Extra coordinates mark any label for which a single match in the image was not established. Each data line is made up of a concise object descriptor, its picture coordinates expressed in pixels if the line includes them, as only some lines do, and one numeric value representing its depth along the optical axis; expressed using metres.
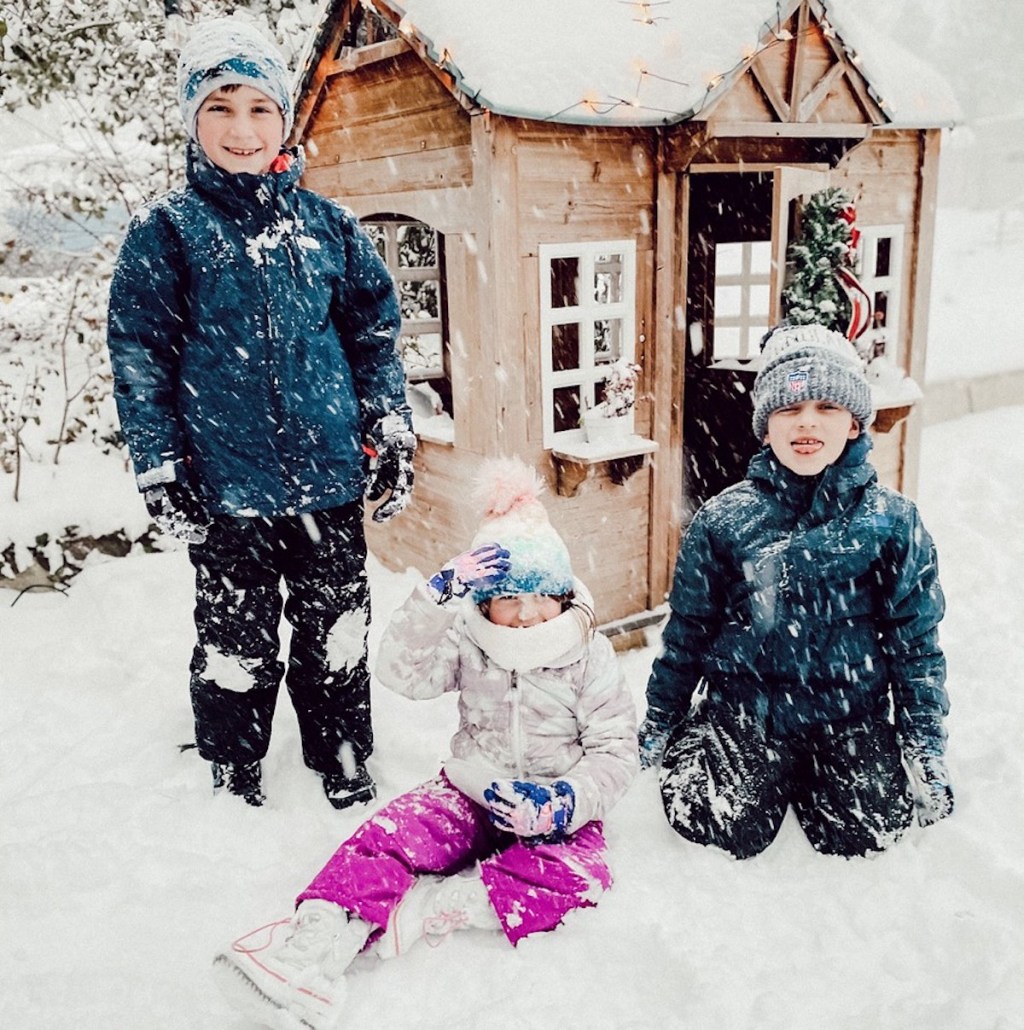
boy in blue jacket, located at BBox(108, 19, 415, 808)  2.46
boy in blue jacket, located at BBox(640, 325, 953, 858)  2.63
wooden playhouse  3.77
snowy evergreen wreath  4.65
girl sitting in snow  2.26
